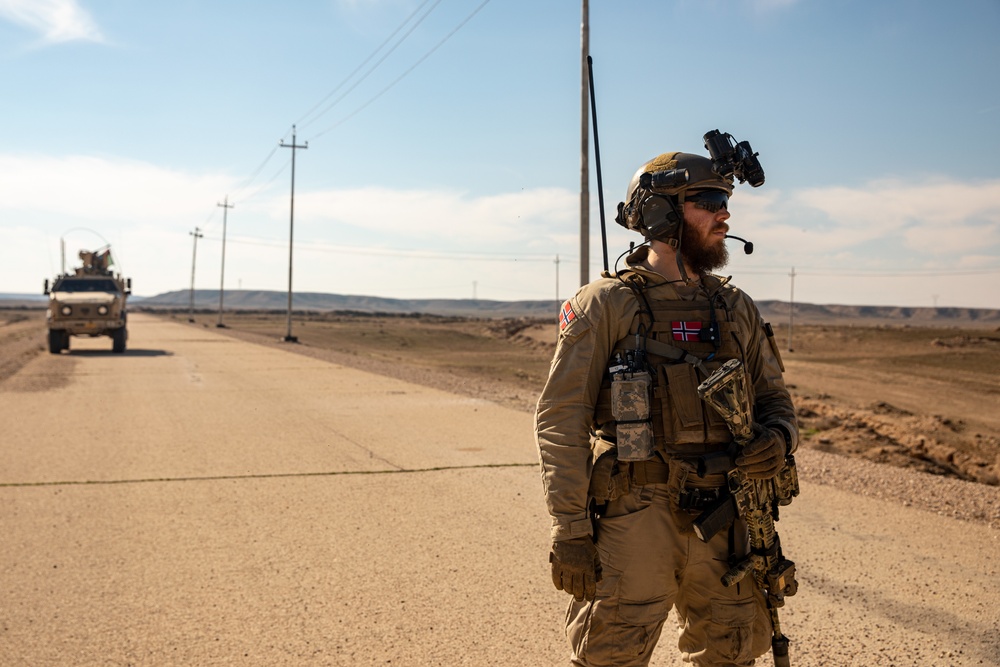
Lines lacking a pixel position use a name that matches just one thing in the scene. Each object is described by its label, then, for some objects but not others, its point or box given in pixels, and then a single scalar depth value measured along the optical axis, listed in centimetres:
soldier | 283
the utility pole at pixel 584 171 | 1379
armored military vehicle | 2564
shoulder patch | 303
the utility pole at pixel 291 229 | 3975
